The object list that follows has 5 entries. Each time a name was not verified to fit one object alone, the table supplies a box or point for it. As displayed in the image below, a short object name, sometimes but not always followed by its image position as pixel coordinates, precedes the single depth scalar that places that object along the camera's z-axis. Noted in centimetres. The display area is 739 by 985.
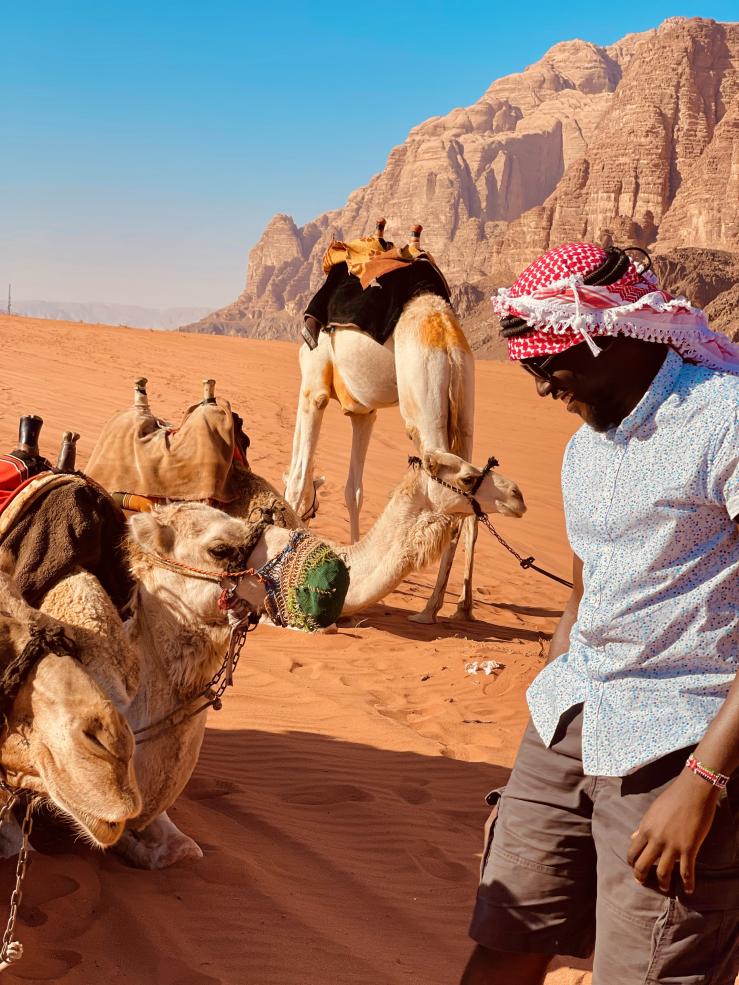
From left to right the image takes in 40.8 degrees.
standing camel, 779
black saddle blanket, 830
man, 198
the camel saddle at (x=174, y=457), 529
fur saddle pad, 321
